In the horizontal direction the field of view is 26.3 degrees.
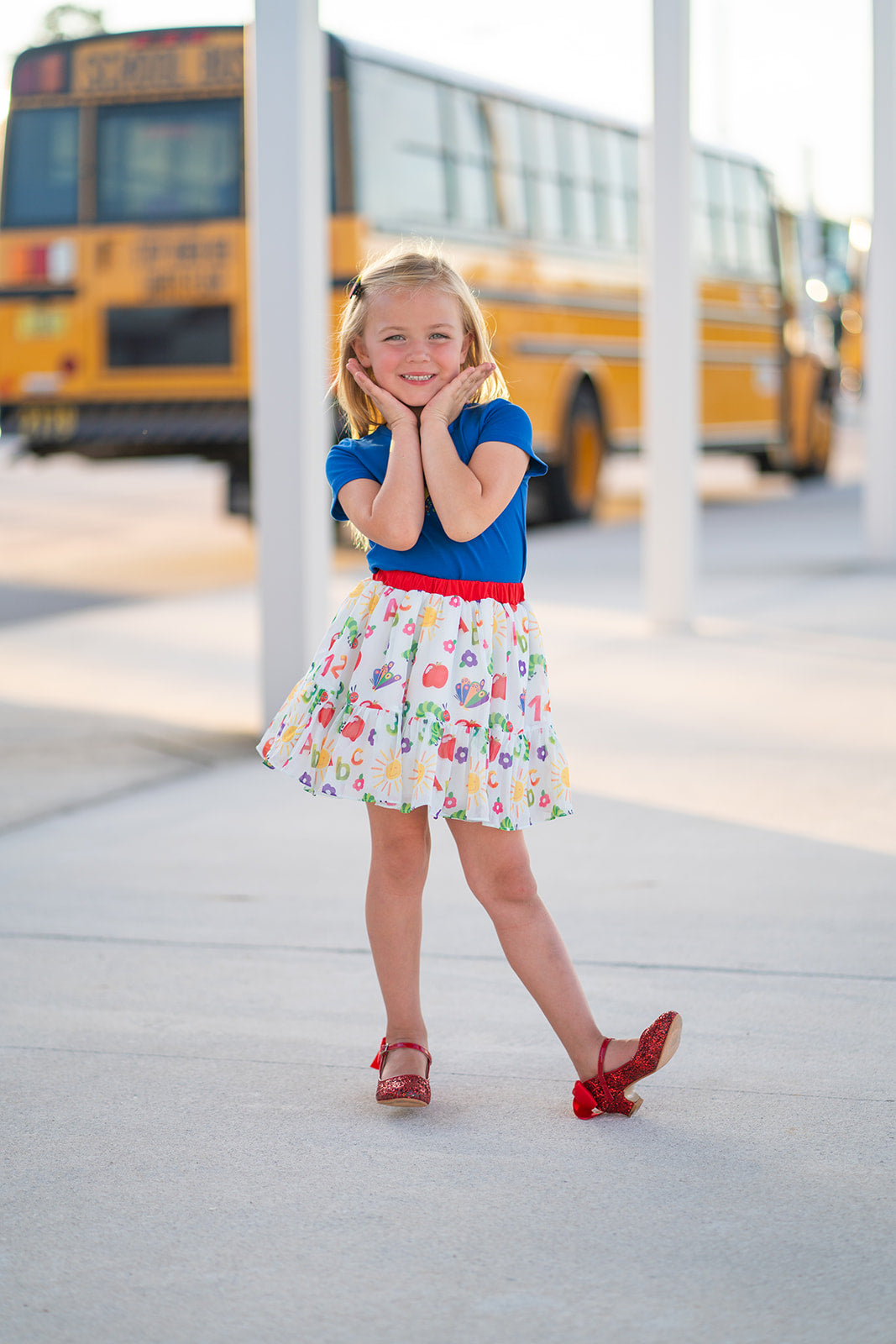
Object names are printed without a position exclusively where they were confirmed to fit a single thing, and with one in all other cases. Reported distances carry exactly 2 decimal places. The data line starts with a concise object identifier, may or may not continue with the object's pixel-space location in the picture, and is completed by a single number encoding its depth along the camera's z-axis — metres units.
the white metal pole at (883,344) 10.89
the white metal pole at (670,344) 8.41
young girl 2.97
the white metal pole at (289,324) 6.02
